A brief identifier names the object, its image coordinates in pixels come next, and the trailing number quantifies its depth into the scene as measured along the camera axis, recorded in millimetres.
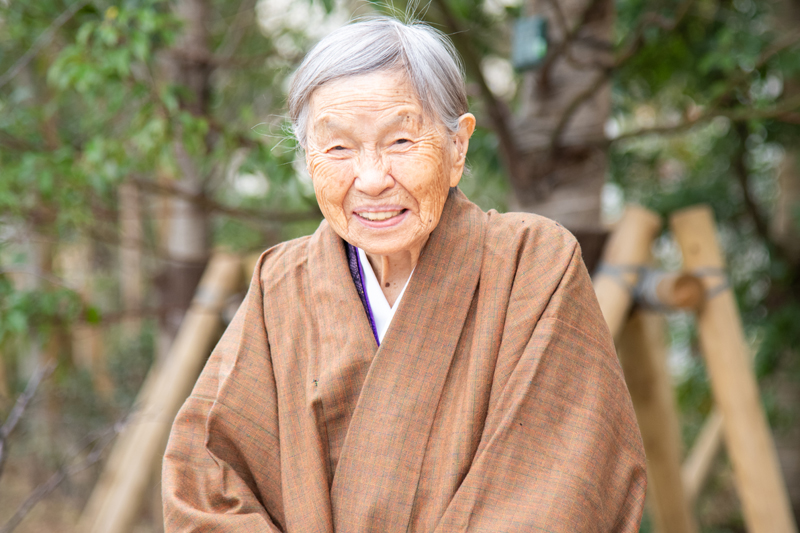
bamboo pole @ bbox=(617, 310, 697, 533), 2574
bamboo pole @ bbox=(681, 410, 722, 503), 3721
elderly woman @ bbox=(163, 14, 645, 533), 1276
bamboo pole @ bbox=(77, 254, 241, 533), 3086
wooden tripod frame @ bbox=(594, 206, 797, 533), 2398
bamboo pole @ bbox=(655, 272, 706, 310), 2348
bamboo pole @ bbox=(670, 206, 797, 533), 2418
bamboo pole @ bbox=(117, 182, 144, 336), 5129
